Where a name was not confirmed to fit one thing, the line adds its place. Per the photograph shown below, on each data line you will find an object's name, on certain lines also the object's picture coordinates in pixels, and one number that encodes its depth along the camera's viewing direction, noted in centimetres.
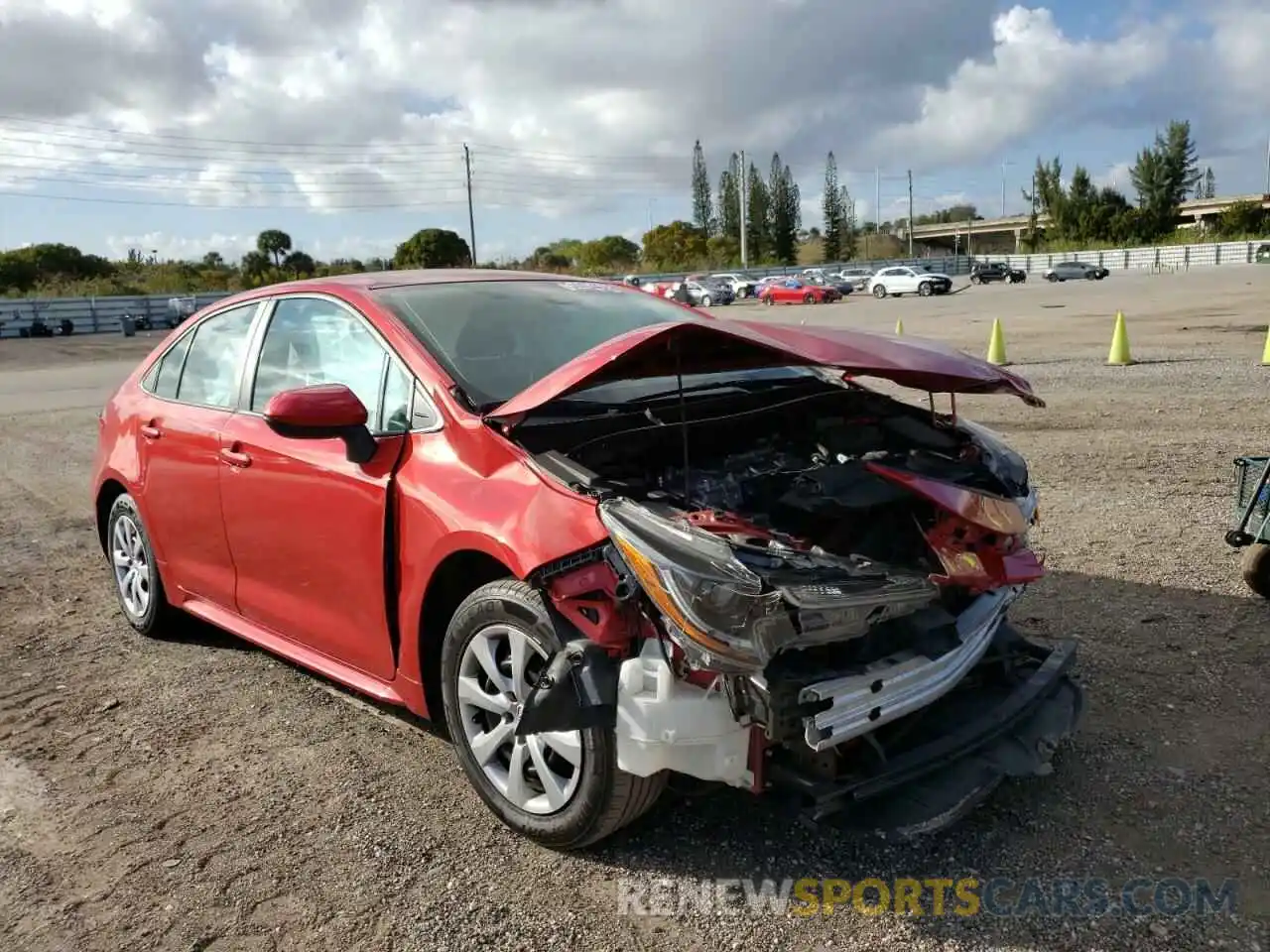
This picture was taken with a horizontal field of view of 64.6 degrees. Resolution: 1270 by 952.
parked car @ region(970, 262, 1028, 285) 6431
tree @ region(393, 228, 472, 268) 6512
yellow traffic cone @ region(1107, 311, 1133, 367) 1455
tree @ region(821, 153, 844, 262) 11119
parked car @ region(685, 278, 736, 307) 4859
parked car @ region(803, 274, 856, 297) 5166
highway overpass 10975
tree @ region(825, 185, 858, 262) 11181
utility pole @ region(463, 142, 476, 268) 6988
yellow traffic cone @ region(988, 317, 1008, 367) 1587
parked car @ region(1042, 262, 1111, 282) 6312
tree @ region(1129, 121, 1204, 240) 9706
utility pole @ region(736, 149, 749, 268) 8806
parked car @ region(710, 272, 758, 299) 5653
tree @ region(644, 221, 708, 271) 9759
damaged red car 262
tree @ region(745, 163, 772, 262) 10848
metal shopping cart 461
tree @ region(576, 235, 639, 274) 9319
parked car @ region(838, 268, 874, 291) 5906
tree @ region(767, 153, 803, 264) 10875
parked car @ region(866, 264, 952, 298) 4928
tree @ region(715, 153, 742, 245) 11288
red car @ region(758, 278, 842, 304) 4728
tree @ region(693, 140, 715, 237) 11812
